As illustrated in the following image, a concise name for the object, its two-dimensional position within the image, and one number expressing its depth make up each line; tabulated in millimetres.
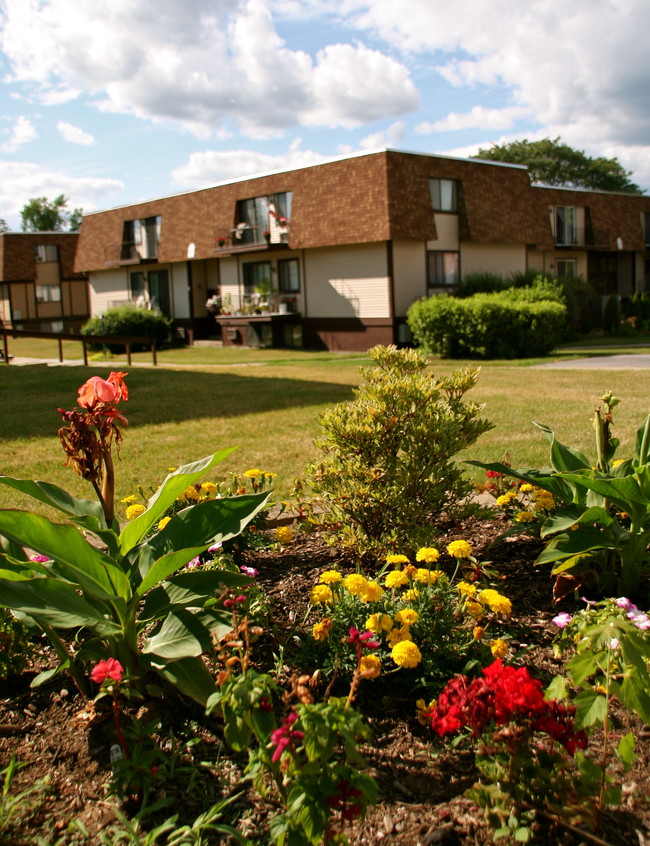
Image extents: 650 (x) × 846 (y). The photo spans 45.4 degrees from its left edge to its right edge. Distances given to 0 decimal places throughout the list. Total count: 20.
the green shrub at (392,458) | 3510
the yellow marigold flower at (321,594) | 2711
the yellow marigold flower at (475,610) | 2697
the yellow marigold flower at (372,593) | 2609
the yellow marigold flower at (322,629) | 2541
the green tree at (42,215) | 92750
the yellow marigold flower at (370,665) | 2255
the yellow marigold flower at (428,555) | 2826
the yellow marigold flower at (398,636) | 2535
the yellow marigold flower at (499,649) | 2570
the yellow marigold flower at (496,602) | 2580
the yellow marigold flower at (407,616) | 2553
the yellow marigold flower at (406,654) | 2350
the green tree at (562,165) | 68875
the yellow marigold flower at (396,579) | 2762
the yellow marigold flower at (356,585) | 2604
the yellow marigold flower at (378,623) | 2521
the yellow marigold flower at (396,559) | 2908
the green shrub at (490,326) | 21266
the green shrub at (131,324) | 30609
